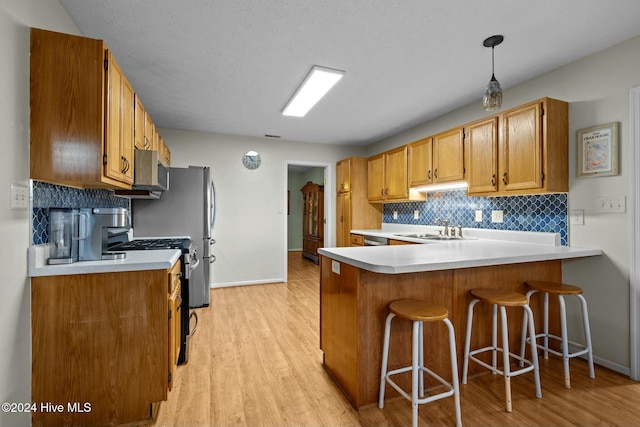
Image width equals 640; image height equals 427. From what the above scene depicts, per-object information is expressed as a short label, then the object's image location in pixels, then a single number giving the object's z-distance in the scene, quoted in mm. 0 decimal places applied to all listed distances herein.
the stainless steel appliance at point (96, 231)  1683
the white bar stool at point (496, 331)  1732
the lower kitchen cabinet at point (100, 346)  1509
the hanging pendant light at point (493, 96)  1915
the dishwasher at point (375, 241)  4037
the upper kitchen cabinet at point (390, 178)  4059
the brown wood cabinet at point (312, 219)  6636
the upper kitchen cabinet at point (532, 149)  2369
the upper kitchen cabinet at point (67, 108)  1522
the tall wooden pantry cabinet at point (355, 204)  4891
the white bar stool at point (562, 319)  1981
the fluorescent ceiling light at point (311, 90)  2641
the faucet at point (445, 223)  3582
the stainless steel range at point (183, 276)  2314
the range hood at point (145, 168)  2188
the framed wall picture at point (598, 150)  2182
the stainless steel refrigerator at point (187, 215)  3402
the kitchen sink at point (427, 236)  3449
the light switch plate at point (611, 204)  2136
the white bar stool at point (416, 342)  1535
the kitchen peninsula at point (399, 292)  1752
